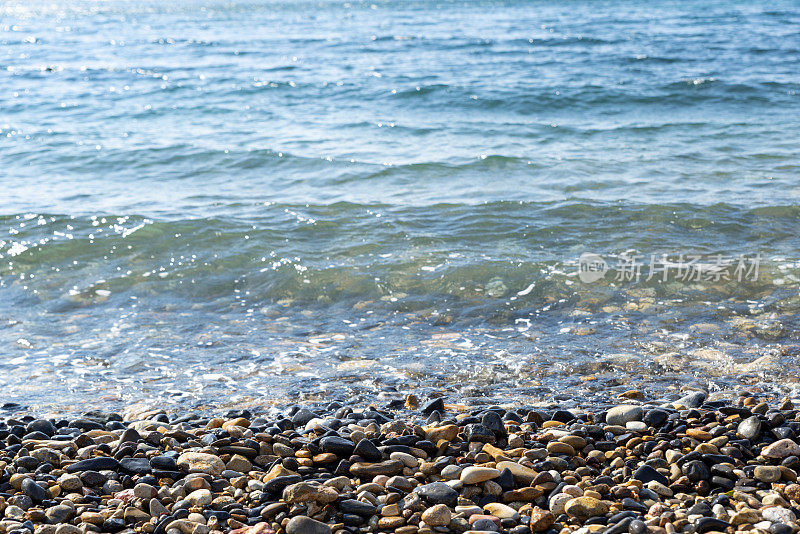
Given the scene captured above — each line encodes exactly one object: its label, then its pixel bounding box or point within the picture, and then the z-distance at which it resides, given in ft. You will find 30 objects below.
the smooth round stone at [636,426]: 13.50
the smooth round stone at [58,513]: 10.93
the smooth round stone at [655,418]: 13.66
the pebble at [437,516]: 10.84
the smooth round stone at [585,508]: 10.93
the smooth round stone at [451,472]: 12.01
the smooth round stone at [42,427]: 13.97
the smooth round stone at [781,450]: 12.32
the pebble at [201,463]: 12.26
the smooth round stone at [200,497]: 11.23
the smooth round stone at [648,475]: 11.89
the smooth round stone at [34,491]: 11.39
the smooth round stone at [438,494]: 11.34
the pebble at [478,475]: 11.78
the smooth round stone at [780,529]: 10.21
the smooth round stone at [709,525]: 10.44
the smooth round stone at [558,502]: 11.07
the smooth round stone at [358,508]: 11.06
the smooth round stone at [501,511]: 11.02
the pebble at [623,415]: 13.84
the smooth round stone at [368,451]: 12.43
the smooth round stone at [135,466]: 12.29
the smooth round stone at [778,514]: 10.48
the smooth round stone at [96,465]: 12.25
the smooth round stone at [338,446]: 12.59
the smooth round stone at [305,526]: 10.53
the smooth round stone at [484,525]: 10.67
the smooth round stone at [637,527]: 10.32
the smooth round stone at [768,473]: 11.76
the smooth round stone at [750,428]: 12.94
